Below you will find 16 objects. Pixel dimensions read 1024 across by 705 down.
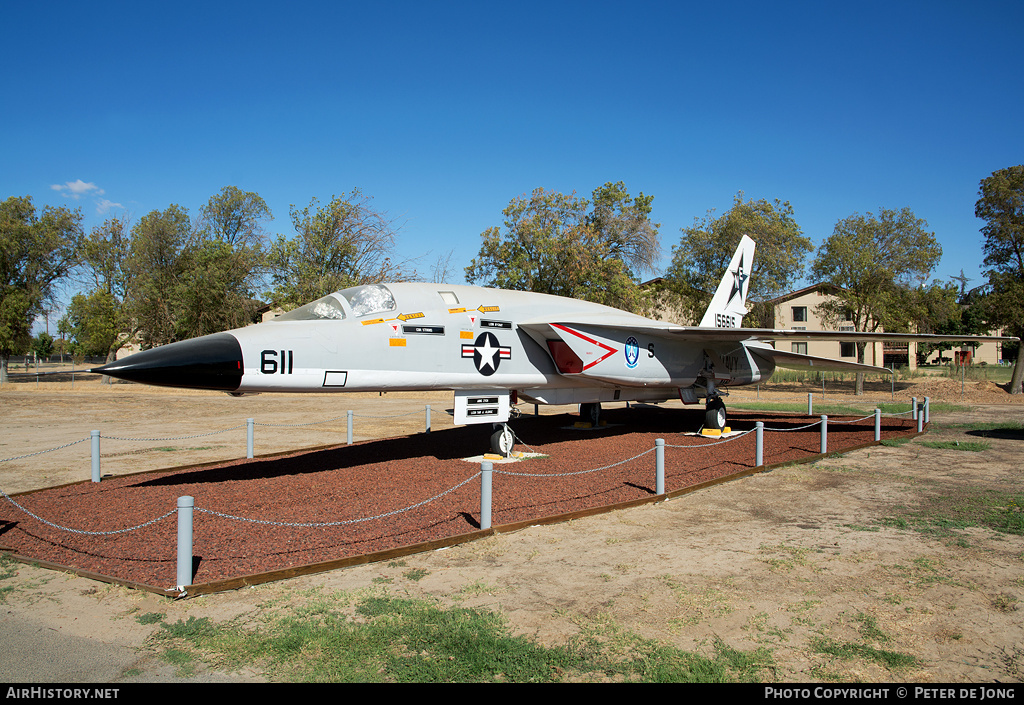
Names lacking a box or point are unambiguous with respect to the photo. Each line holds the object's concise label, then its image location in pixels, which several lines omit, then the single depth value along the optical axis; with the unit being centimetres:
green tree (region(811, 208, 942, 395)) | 2844
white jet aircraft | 689
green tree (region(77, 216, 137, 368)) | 4362
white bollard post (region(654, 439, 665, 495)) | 768
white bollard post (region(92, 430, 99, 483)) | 857
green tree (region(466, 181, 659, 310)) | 2898
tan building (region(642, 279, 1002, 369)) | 4141
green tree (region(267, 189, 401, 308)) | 2684
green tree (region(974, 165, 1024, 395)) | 2552
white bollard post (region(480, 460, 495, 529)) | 621
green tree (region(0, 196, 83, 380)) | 3781
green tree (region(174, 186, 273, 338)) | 3422
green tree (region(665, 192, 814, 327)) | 3070
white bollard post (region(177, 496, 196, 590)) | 463
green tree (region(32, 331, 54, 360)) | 9724
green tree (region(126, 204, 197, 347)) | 3500
